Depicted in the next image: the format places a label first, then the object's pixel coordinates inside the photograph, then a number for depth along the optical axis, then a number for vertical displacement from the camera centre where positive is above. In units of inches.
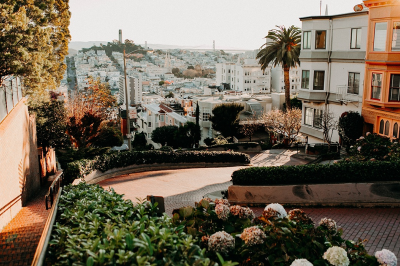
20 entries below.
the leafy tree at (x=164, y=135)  2185.0 -365.7
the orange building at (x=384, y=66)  844.0 +9.9
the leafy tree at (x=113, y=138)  1762.2 -332.5
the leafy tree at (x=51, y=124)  803.4 -114.2
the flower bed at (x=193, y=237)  160.9 -85.8
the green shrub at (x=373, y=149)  567.5 -120.8
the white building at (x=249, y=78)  5167.3 -109.4
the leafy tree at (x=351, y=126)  967.0 -136.7
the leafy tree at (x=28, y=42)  658.8 +46.4
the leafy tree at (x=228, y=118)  1931.6 -236.8
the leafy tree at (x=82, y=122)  961.5 -132.1
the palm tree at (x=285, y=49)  1448.1 +77.2
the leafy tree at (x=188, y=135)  1988.2 -334.6
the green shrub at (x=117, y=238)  155.7 -77.2
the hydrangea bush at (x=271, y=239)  198.2 -91.5
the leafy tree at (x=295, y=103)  2083.9 -175.3
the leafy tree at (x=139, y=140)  2596.0 -472.1
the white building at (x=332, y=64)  1004.6 +16.3
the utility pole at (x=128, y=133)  988.0 -161.2
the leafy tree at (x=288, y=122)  1360.7 -185.4
